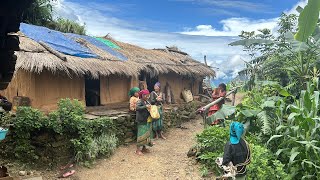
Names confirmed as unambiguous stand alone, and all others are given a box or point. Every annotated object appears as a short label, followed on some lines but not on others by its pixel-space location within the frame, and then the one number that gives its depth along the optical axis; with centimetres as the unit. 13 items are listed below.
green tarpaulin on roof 1075
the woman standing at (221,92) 777
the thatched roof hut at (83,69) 688
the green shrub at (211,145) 559
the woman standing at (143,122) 659
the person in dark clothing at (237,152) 368
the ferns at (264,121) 521
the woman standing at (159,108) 785
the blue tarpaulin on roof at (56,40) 799
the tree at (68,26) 1208
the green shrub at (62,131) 543
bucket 329
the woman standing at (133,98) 742
